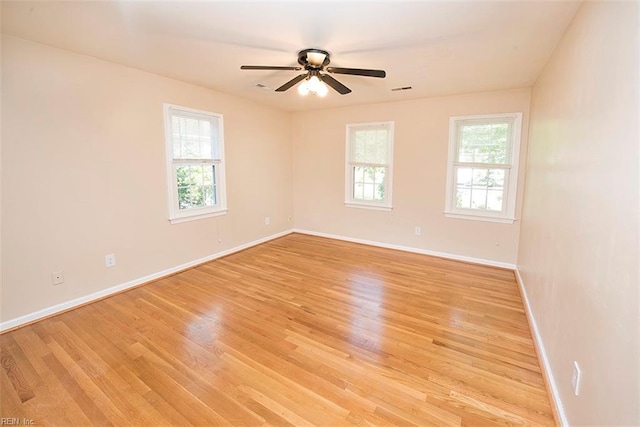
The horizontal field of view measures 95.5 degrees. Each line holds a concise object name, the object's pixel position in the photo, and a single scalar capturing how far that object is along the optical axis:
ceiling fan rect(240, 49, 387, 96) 2.46
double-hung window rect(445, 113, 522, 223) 3.82
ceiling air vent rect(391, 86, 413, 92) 3.70
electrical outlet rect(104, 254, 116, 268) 3.08
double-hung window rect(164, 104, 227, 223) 3.63
